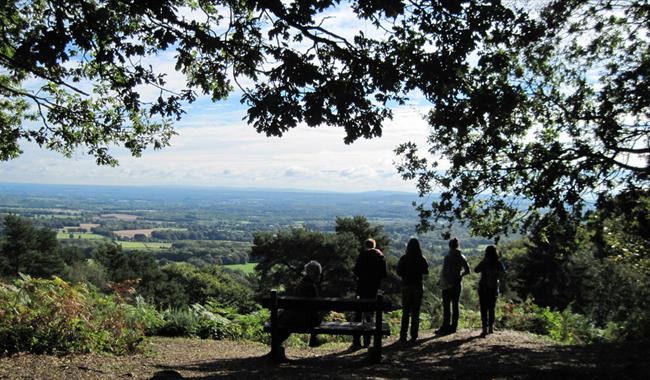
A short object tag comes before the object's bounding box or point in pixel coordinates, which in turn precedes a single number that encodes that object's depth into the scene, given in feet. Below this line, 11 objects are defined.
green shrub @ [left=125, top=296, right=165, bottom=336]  29.19
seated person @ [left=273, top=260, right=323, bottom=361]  24.31
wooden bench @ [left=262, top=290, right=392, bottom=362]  23.31
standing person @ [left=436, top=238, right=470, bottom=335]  32.40
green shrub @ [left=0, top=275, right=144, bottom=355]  22.77
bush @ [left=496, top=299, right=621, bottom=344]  36.52
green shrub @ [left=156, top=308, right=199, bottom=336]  33.45
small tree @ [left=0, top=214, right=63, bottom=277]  150.10
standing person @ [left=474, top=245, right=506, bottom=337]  32.27
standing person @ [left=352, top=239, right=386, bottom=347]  29.91
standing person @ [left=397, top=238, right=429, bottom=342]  30.40
